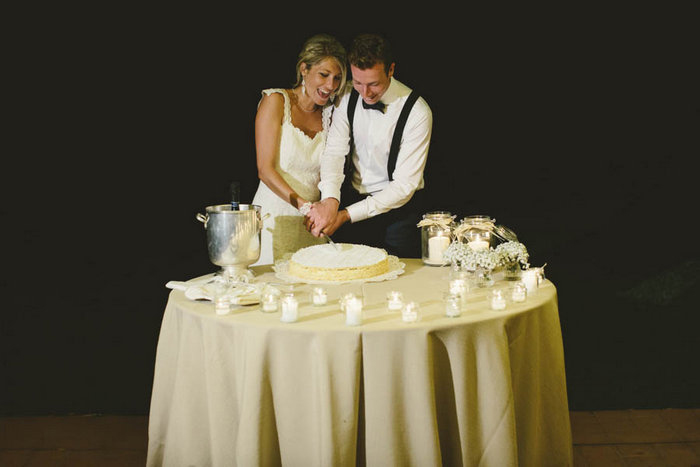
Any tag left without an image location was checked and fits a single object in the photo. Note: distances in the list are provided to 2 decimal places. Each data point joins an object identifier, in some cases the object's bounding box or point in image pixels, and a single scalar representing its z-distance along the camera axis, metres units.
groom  2.80
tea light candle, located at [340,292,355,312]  1.81
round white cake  2.25
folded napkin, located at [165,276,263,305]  1.95
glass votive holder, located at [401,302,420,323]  1.77
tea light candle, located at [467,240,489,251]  2.30
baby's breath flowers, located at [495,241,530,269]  2.20
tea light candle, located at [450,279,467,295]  2.00
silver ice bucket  2.18
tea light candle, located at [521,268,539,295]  2.09
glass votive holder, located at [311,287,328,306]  1.95
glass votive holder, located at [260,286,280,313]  1.91
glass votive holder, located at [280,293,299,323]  1.79
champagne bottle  2.34
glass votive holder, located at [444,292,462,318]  1.82
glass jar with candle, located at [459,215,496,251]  2.37
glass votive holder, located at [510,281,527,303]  1.98
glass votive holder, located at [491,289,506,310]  1.89
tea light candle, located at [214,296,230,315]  1.88
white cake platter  2.25
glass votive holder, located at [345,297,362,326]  1.75
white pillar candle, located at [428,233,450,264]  2.51
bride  3.03
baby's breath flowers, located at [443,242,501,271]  2.16
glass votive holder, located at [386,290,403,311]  1.88
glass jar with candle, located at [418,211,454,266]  2.50
